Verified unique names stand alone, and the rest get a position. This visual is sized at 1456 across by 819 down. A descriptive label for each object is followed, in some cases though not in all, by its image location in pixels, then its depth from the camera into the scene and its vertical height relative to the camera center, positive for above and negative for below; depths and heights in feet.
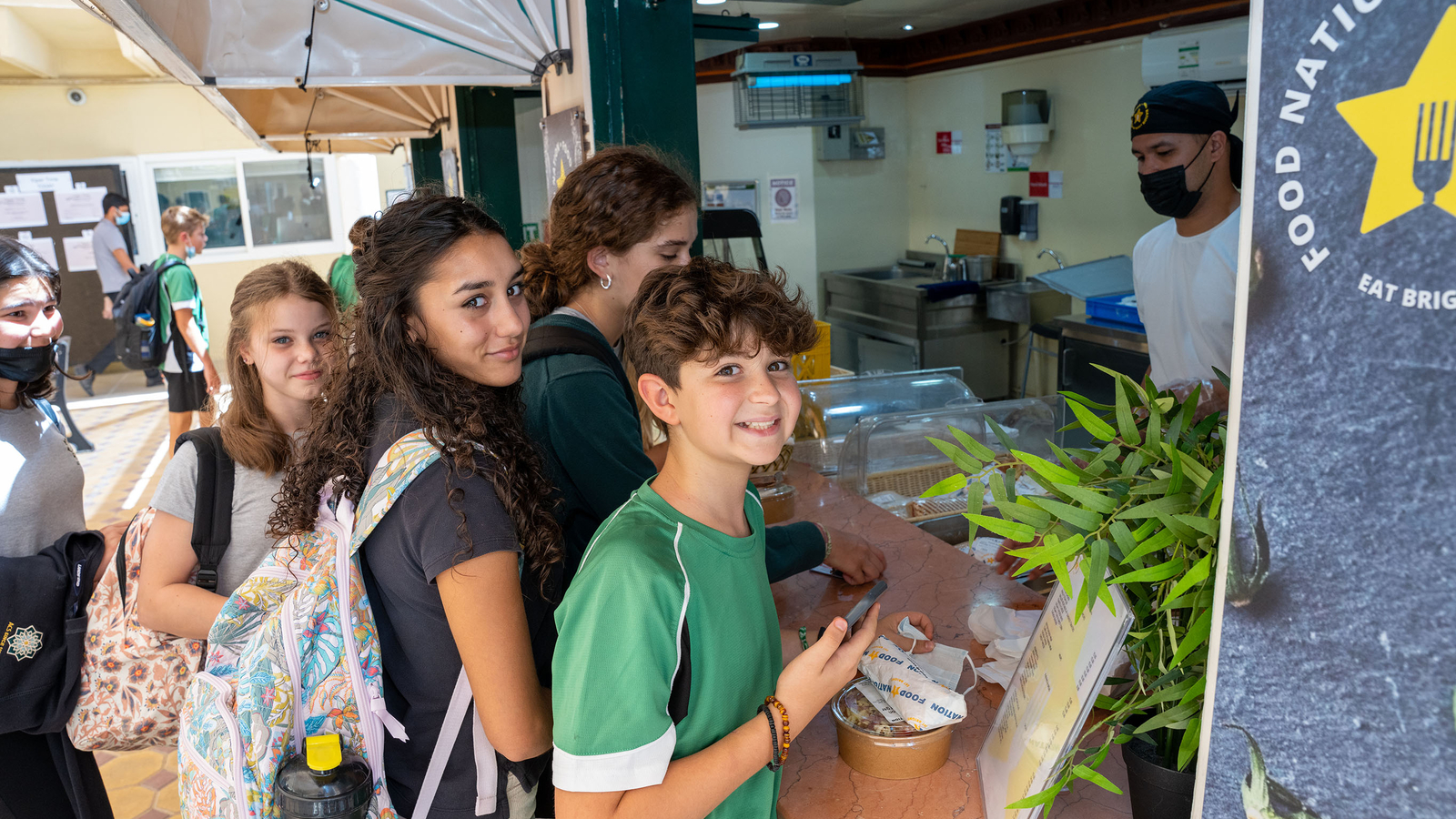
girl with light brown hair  5.86 -1.30
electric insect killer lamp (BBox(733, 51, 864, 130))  21.06 +3.02
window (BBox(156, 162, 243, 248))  33.47 +1.73
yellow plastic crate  12.24 -1.93
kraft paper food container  4.28 -2.44
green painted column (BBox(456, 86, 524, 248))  17.80 +1.54
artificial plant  3.06 -1.11
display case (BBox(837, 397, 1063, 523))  9.11 -2.36
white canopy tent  8.64 +1.81
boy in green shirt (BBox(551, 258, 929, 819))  3.46 -1.49
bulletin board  30.58 +0.89
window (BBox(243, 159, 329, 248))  35.29 +1.36
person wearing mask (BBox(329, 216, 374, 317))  17.15 -0.81
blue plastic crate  17.62 -1.98
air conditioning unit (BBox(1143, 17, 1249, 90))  16.67 +2.64
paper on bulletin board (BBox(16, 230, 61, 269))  30.76 +0.15
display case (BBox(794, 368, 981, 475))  10.03 -2.16
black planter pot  3.34 -2.09
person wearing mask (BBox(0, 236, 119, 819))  6.22 -1.52
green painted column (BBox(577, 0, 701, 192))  8.71 +1.41
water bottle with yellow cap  4.10 -2.39
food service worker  9.00 -0.07
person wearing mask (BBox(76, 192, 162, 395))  26.81 -0.18
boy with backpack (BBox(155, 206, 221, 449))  18.65 -1.64
